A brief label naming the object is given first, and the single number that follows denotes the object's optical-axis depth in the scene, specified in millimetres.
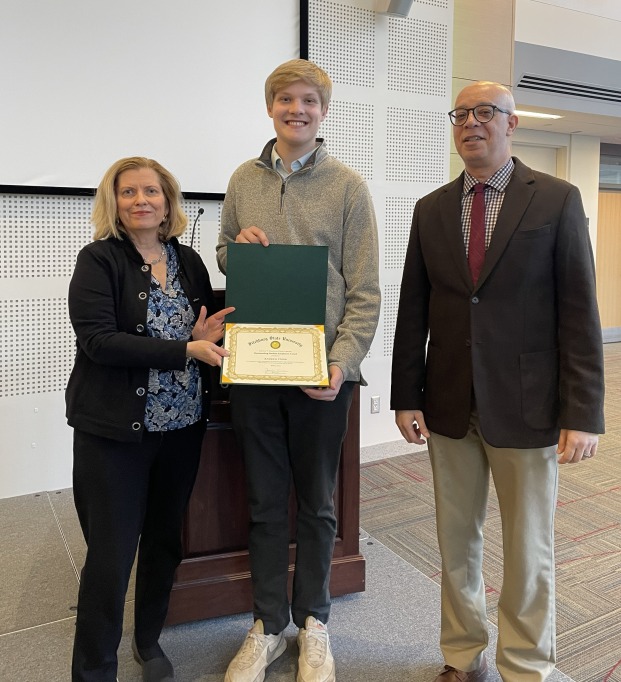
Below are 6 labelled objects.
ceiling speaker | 3982
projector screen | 3236
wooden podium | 2252
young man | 1831
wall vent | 5738
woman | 1603
